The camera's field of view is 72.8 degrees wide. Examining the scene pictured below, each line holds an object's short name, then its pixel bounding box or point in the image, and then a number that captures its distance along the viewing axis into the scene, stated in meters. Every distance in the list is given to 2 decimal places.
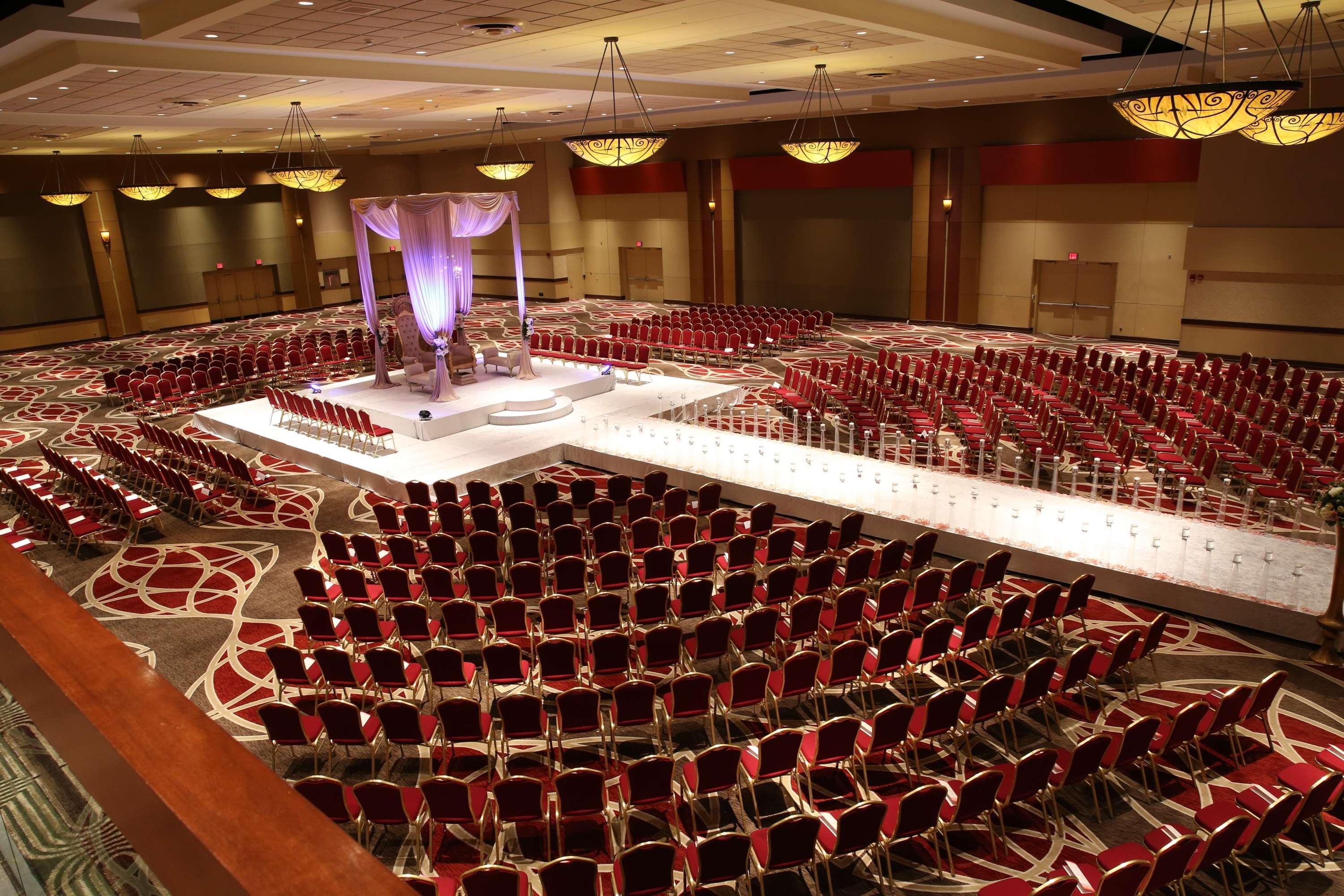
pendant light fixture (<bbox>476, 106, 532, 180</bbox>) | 19.95
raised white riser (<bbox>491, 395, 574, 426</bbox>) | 14.94
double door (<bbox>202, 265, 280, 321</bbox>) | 30.72
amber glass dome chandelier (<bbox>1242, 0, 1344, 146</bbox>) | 8.70
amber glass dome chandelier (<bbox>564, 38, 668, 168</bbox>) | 12.34
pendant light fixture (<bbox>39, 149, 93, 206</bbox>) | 26.23
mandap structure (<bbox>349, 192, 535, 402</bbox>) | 15.11
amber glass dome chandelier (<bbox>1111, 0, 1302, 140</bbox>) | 7.03
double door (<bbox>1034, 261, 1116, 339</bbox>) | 21.70
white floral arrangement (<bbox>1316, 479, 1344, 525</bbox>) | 7.03
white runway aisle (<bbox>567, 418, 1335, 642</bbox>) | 8.03
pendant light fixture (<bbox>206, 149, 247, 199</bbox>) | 28.67
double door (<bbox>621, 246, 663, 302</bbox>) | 30.72
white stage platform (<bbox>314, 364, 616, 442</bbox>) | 14.68
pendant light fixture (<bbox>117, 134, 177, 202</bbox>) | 27.89
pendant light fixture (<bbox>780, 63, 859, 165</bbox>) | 15.31
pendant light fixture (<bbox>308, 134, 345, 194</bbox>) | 19.47
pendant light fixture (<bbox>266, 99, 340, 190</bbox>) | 17.88
